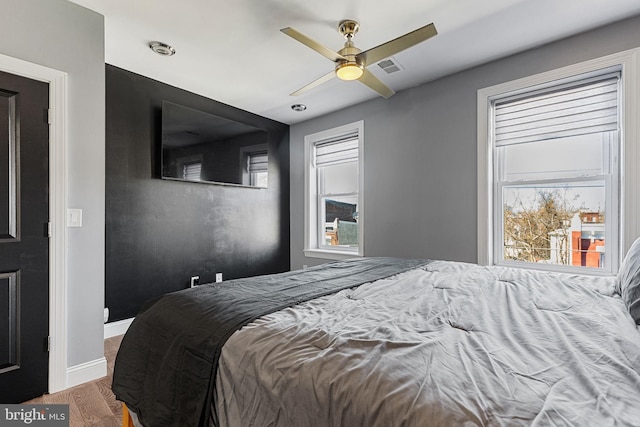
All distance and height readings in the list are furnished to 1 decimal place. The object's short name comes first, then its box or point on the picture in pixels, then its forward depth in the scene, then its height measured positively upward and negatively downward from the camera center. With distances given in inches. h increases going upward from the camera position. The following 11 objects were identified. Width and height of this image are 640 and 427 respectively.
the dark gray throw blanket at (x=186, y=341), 38.9 -18.9
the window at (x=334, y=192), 158.9 +10.7
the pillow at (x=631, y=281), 43.0 -11.1
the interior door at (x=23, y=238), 71.1 -6.7
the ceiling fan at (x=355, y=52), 70.8 +40.6
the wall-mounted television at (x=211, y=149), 127.2 +29.4
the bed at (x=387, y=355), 24.9 -15.0
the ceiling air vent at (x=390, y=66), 110.1 +54.6
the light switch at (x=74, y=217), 80.5 -1.9
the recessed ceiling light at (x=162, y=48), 100.6 +54.8
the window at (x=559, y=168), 90.6 +14.7
